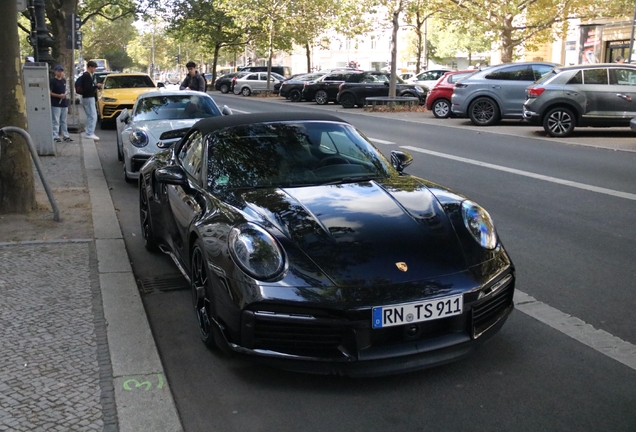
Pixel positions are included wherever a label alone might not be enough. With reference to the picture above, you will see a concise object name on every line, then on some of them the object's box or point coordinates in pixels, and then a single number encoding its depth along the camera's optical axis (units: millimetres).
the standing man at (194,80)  19247
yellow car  19953
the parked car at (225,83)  51225
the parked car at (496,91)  20188
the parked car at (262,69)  54562
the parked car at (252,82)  47038
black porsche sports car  3705
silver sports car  10672
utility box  13625
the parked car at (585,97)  16781
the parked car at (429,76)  32625
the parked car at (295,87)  36969
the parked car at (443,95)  23656
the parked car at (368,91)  30359
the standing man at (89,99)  16781
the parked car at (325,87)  33219
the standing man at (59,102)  15625
